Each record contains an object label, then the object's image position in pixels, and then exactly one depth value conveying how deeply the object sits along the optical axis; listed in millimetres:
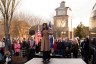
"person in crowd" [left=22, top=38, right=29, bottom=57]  17182
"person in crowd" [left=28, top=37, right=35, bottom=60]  15622
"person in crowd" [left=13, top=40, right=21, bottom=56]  15753
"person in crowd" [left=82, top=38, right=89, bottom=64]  14595
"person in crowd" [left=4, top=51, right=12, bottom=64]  10989
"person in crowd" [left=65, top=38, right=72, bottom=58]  15865
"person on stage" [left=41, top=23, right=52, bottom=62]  8603
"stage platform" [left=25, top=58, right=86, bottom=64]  8105
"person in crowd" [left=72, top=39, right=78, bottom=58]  14924
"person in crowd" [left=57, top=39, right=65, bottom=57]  16952
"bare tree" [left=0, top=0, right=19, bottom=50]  19227
